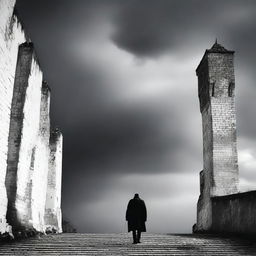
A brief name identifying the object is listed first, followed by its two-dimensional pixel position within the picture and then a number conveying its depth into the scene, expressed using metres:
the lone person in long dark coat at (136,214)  10.58
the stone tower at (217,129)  15.77
